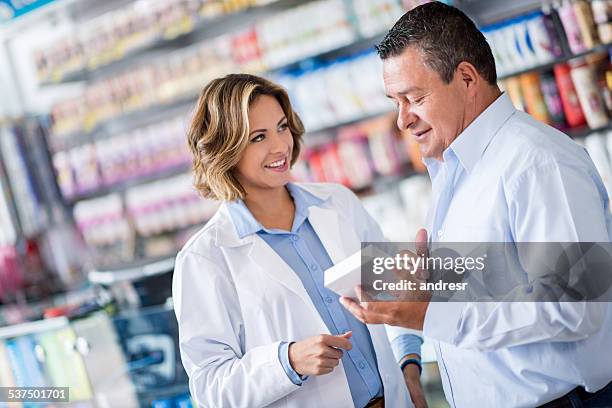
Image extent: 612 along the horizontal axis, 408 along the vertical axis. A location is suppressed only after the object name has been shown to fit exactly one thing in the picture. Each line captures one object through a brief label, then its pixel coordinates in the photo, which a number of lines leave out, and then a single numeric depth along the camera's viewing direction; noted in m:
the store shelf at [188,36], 4.69
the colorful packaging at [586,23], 3.51
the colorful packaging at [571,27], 3.55
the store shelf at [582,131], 3.69
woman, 1.76
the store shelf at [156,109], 4.51
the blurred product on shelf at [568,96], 3.68
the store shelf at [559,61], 3.56
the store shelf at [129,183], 5.34
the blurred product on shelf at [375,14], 4.12
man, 1.42
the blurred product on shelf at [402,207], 4.32
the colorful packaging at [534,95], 3.77
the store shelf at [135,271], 2.96
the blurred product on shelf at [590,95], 3.60
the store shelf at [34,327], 2.84
